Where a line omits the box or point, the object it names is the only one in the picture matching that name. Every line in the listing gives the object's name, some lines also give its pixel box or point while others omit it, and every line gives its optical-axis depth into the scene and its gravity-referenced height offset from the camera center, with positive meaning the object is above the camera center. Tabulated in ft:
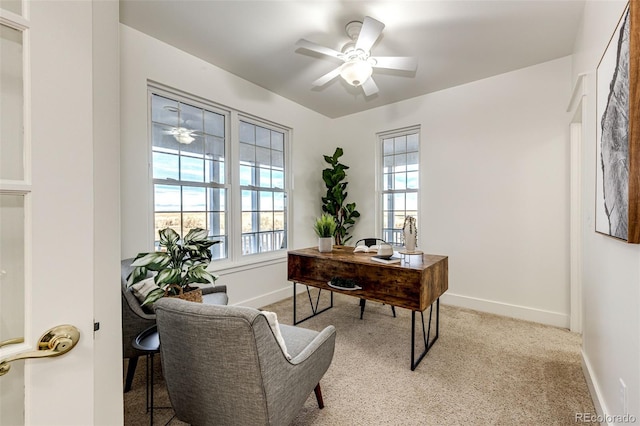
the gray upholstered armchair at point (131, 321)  5.74 -2.36
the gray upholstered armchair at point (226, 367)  3.74 -2.32
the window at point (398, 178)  13.16 +1.70
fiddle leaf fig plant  13.94 +0.67
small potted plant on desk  9.37 -0.70
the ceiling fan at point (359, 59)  7.03 +4.30
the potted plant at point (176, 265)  4.80 -0.97
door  1.94 +0.07
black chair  10.30 -2.37
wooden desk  6.80 -1.84
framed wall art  3.59 +1.21
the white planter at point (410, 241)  8.25 -0.90
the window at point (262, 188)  11.70 +1.12
